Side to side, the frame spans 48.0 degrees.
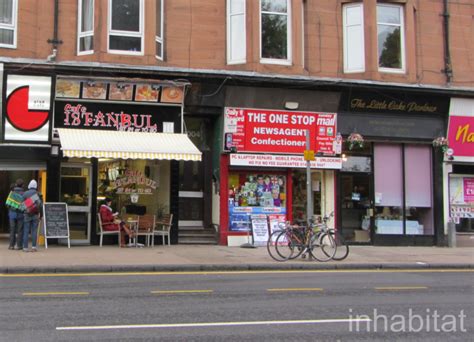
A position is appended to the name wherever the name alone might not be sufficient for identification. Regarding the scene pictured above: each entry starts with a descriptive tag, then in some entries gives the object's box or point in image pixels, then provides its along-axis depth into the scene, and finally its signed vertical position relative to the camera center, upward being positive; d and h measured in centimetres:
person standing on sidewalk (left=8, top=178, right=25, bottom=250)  1377 -55
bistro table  1535 -73
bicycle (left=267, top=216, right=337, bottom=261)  1346 -97
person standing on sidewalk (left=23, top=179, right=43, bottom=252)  1345 -30
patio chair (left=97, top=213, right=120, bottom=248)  1541 -82
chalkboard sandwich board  1455 -50
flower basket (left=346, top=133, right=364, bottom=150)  1708 +199
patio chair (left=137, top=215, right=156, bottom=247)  1574 -71
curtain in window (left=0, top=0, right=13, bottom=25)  1559 +561
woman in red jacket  1533 -56
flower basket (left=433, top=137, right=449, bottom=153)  1775 +199
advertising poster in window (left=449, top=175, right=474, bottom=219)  1836 +24
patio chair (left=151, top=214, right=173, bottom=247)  1603 -73
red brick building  1551 +332
